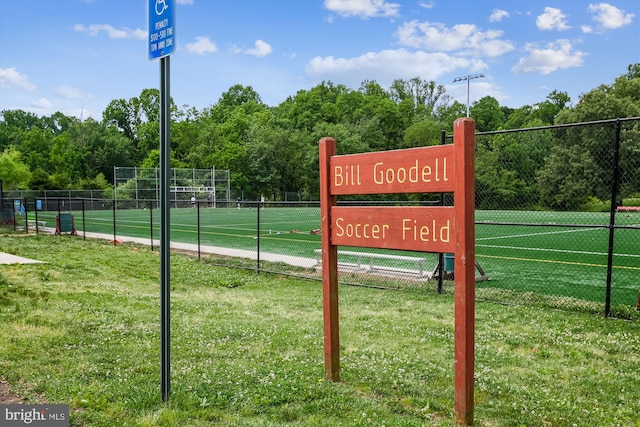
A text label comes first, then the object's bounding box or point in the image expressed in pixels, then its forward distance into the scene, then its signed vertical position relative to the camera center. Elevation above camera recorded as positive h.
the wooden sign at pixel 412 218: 3.76 -0.17
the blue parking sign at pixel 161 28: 3.56 +1.15
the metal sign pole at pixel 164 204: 3.72 -0.05
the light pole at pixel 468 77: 48.31 +10.77
